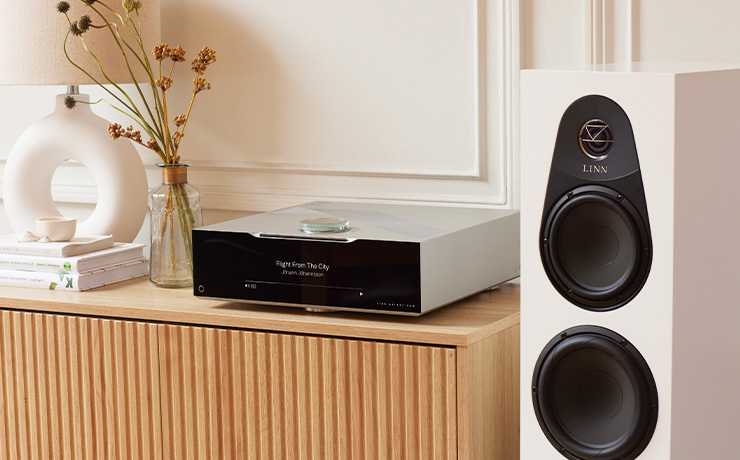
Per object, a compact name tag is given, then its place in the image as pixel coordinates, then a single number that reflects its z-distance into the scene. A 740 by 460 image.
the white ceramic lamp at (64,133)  3.32
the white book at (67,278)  3.20
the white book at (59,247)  3.23
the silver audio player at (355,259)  2.89
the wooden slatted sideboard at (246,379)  2.88
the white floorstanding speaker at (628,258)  2.63
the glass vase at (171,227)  3.24
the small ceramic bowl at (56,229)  3.26
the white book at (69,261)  3.20
